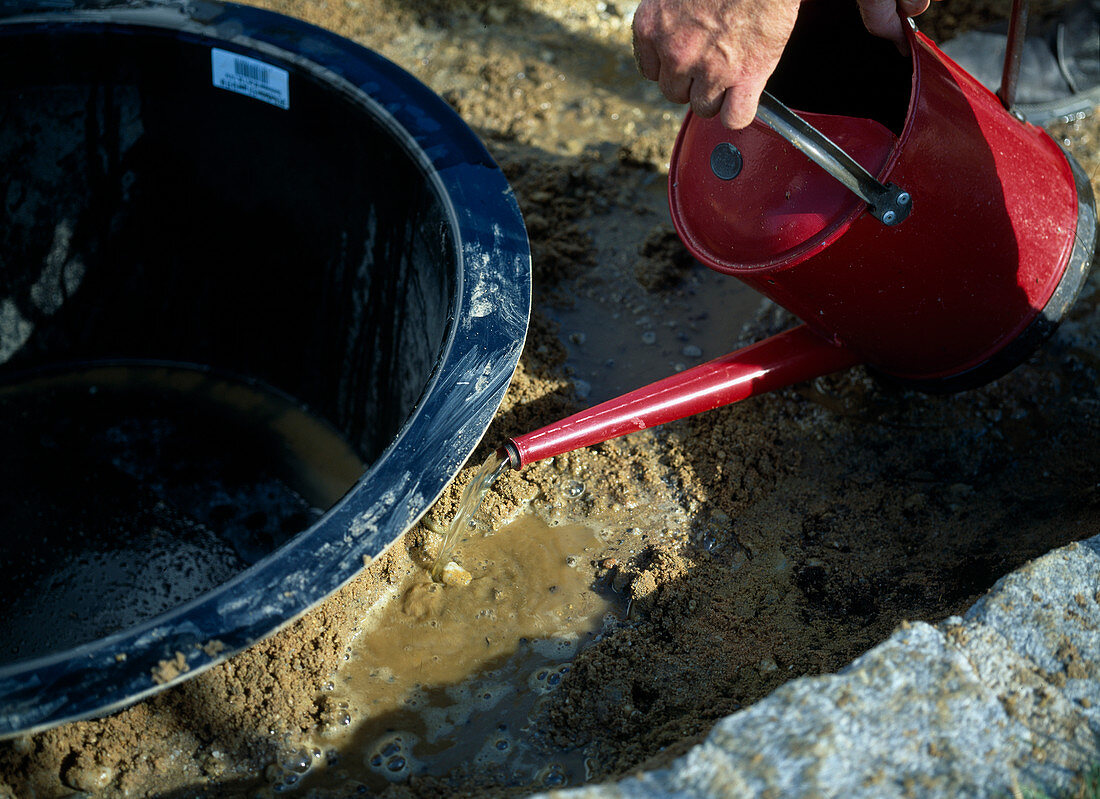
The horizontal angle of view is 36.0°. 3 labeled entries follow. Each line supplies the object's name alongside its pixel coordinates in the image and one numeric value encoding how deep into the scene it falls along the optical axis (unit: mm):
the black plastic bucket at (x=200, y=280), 1150
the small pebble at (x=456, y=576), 1131
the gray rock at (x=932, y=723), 872
